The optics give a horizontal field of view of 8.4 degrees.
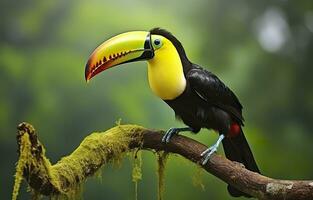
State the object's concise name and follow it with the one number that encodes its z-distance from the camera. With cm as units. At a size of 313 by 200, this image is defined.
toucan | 422
